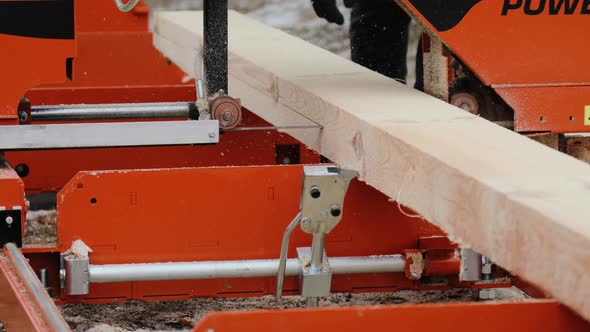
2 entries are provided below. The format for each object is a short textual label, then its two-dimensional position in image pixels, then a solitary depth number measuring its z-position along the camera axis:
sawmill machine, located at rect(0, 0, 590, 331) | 6.33
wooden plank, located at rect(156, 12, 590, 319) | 5.78
